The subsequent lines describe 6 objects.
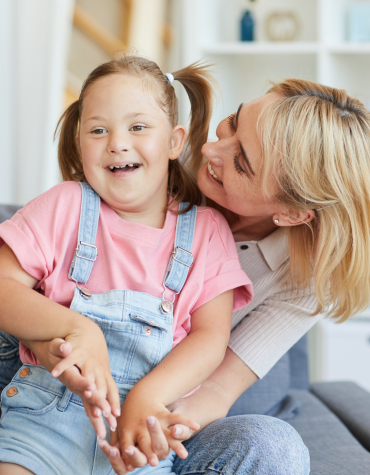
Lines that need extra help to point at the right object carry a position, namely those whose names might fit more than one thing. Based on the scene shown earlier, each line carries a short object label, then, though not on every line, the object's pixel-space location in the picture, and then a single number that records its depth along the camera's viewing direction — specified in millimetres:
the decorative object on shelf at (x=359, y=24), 2662
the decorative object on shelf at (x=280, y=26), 2826
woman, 998
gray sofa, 1177
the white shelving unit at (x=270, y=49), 2613
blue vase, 2768
